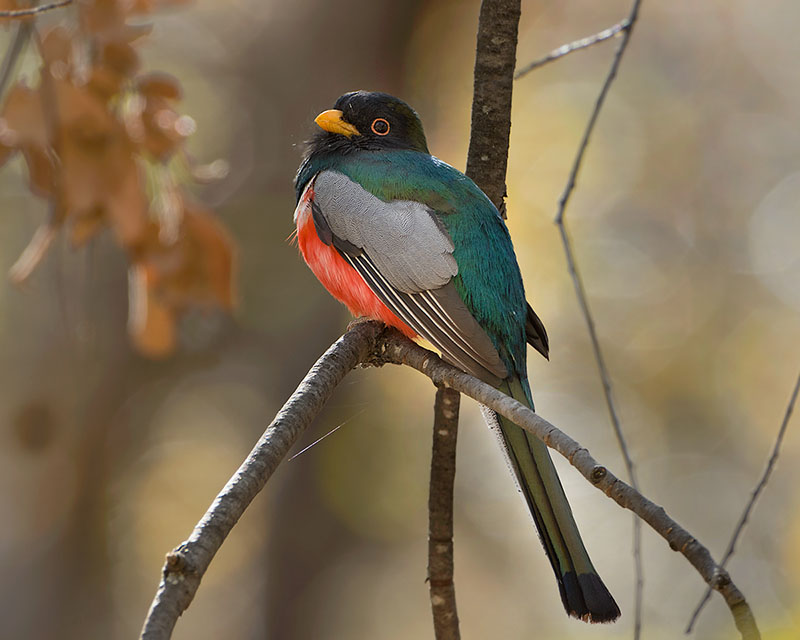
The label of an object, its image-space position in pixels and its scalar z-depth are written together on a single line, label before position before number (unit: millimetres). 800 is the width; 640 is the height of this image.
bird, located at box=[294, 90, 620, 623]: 5285
